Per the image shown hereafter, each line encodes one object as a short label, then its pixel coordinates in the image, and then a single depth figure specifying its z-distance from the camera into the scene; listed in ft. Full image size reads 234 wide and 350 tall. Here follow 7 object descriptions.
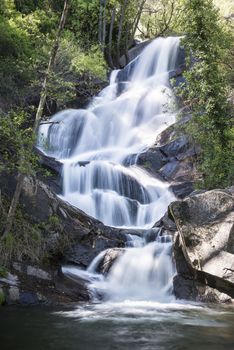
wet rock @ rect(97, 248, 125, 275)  42.45
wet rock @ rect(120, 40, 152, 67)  107.04
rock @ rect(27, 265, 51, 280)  37.24
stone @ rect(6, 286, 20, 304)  33.47
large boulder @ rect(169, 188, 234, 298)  36.60
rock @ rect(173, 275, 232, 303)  36.78
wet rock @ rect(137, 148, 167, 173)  64.64
